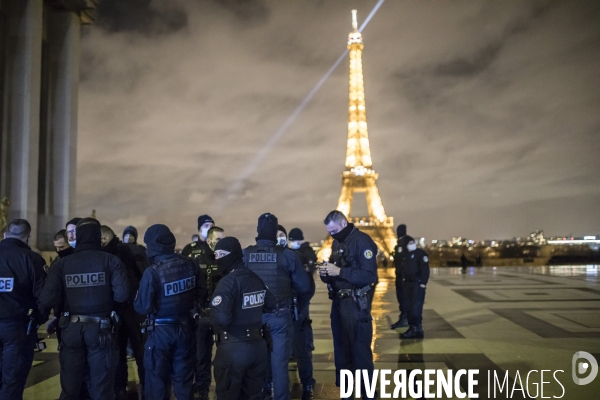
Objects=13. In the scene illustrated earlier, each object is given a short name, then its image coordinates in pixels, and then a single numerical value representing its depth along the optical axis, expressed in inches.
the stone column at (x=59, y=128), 778.2
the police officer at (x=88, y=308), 190.1
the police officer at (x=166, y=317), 191.2
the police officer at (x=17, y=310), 204.4
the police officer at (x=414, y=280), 375.6
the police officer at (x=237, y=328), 165.6
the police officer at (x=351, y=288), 221.5
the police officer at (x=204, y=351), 238.4
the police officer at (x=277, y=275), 200.2
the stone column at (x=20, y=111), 663.8
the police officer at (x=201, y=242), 282.8
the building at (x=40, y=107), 666.2
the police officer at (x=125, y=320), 236.1
